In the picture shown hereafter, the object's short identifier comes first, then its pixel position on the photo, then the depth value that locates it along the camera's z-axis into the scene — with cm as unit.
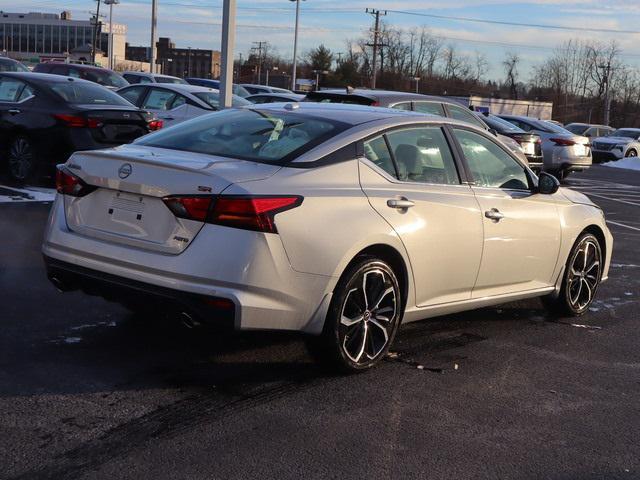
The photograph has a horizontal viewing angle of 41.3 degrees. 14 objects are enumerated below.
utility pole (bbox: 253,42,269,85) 13275
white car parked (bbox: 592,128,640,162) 3619
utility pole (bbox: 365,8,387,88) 7769
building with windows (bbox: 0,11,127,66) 13000
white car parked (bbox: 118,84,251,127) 1498
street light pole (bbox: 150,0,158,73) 4041
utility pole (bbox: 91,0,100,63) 7864
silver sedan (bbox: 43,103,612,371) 438
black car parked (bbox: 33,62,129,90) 2121
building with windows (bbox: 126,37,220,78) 14800
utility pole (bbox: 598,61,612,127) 9098
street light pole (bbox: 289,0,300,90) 5950
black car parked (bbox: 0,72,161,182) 1093
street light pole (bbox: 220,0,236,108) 1213
